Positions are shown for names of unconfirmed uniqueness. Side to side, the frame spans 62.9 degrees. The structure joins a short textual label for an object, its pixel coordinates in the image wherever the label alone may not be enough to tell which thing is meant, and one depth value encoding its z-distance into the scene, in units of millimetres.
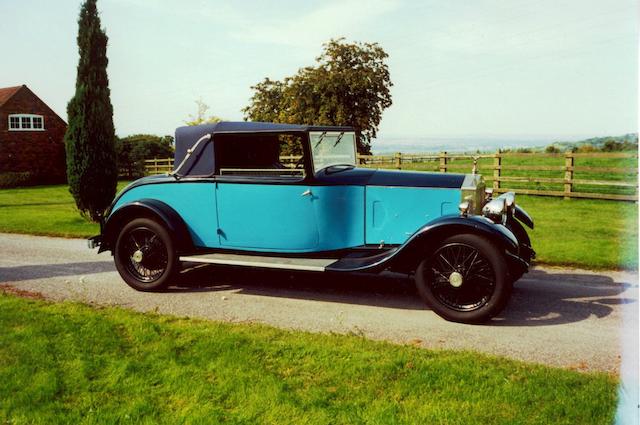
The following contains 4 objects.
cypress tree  12805
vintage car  5055
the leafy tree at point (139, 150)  33812
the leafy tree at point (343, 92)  31750
